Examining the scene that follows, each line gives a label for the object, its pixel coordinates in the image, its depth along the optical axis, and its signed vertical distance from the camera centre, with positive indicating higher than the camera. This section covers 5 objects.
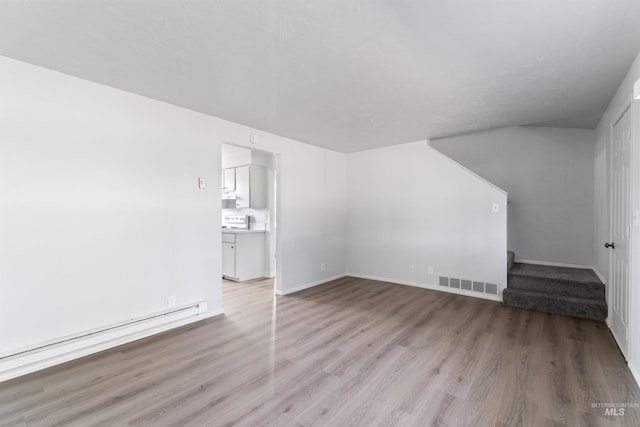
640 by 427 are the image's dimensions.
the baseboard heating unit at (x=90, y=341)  2.20 -1.12
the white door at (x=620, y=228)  2.52 -0.13
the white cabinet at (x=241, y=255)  5.27 -0.77
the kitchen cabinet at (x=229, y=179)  6.05 +0.75
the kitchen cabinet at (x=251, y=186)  5.65 +0.56
